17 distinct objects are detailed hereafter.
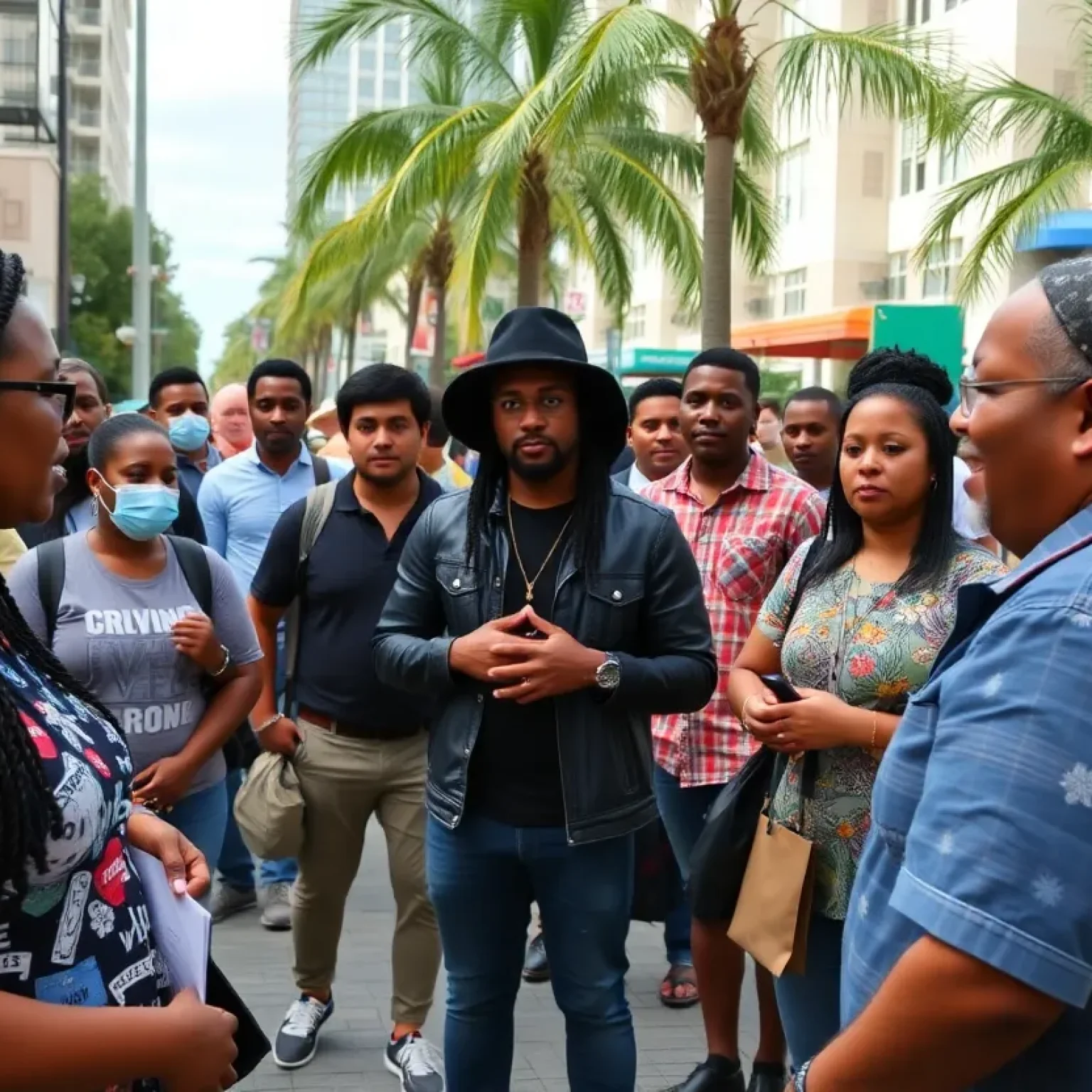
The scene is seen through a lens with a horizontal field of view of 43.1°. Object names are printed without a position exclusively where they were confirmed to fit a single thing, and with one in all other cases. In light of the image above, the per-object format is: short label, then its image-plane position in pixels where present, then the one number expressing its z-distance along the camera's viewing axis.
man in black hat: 3.44
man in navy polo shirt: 4.59
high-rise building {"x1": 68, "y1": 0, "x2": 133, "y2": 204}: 88.62
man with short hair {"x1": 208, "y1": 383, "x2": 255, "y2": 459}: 9.27
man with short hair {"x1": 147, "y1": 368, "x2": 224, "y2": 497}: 7.46
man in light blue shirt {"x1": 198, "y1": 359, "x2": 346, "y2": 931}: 6.36
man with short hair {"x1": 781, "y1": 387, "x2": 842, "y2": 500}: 6.14
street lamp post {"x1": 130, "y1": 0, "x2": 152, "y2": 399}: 20.17
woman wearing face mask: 4.00
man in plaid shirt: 4.24
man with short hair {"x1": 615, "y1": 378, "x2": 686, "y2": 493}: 6.64
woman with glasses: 1.70
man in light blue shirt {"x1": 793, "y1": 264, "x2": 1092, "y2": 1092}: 1.44
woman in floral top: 3.31
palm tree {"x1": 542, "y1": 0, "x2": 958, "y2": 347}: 12.07
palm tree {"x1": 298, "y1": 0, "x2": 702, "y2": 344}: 15.54
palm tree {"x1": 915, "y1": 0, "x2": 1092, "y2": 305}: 13.78
